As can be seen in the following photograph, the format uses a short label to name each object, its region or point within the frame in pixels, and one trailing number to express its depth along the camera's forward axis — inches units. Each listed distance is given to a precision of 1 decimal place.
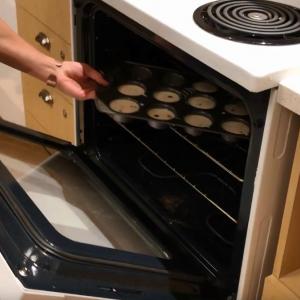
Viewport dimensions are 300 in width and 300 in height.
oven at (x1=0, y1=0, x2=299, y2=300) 36.1
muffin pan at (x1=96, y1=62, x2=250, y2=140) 42.9
